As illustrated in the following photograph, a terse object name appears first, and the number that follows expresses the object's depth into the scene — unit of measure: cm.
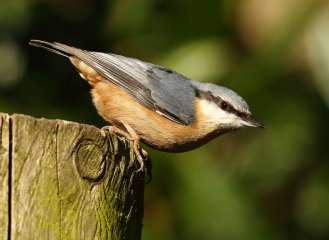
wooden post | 595
